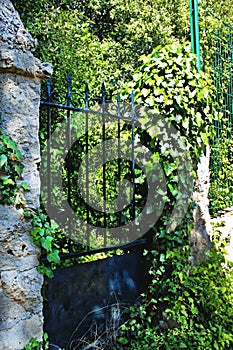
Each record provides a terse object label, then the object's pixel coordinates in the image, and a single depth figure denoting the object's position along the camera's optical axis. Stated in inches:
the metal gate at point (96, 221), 99.3
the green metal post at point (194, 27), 158.4
